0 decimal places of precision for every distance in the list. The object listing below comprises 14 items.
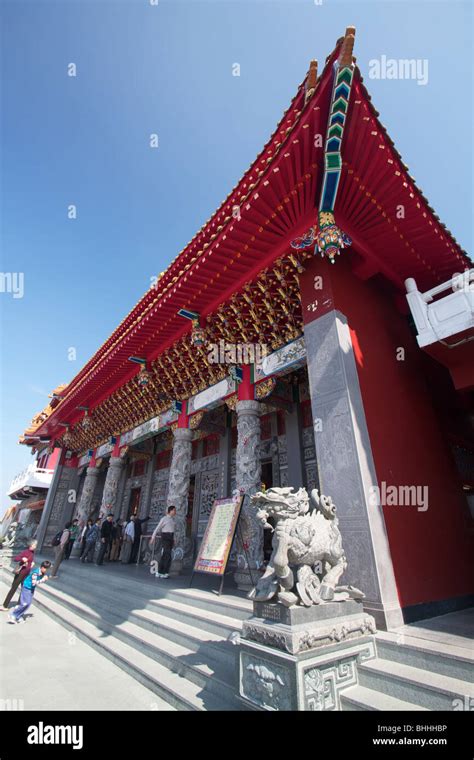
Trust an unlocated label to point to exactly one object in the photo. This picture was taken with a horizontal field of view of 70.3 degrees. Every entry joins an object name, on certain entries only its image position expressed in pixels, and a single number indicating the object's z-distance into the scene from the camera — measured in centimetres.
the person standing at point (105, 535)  865
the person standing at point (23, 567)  579
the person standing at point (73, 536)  1031
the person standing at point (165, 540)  650
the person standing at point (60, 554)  791
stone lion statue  258
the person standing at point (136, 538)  953
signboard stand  459
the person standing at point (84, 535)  989
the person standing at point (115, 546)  985
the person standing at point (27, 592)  535
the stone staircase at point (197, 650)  227
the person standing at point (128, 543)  938
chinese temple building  350
